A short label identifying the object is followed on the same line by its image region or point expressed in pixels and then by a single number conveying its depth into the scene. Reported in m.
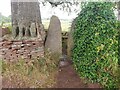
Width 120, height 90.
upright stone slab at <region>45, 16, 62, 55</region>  1.72
